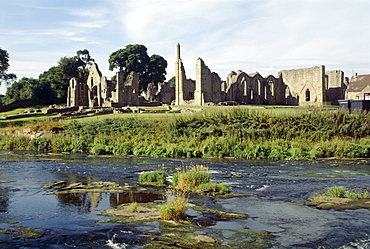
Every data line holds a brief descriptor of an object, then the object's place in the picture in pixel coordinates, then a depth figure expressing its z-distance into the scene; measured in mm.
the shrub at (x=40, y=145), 25978
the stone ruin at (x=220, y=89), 56562
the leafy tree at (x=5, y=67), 59322
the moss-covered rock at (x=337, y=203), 9914
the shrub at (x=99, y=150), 23797
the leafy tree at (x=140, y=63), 76000
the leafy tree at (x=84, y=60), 79412
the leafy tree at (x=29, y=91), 68938
